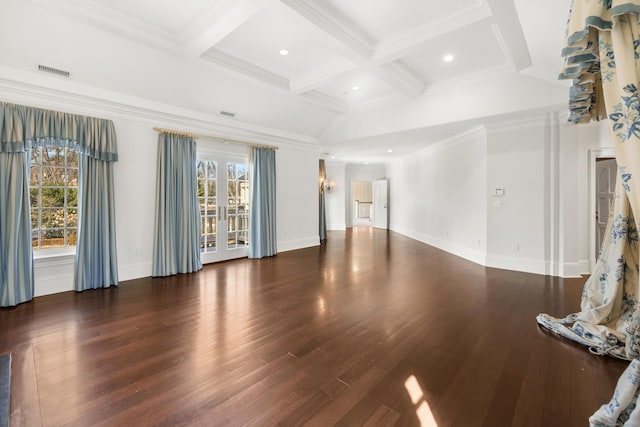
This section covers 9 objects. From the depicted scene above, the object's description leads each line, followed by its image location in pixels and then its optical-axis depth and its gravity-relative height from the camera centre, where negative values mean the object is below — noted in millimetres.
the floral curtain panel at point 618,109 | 1004 +402
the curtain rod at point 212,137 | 4971 +1446
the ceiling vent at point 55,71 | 3627 +1853
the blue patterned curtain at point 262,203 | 6363 +156
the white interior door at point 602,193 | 5109 +242
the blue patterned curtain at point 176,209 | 4867 +33
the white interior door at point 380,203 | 11688 +226
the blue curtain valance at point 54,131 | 3520 +1104
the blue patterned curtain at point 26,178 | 3502 +448
